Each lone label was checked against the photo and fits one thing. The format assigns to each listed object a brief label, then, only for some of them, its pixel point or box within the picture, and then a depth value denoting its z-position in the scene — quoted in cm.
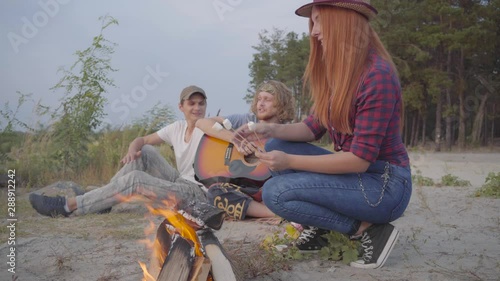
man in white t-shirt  429
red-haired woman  237
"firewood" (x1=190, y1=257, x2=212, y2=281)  198
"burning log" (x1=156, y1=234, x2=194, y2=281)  198
